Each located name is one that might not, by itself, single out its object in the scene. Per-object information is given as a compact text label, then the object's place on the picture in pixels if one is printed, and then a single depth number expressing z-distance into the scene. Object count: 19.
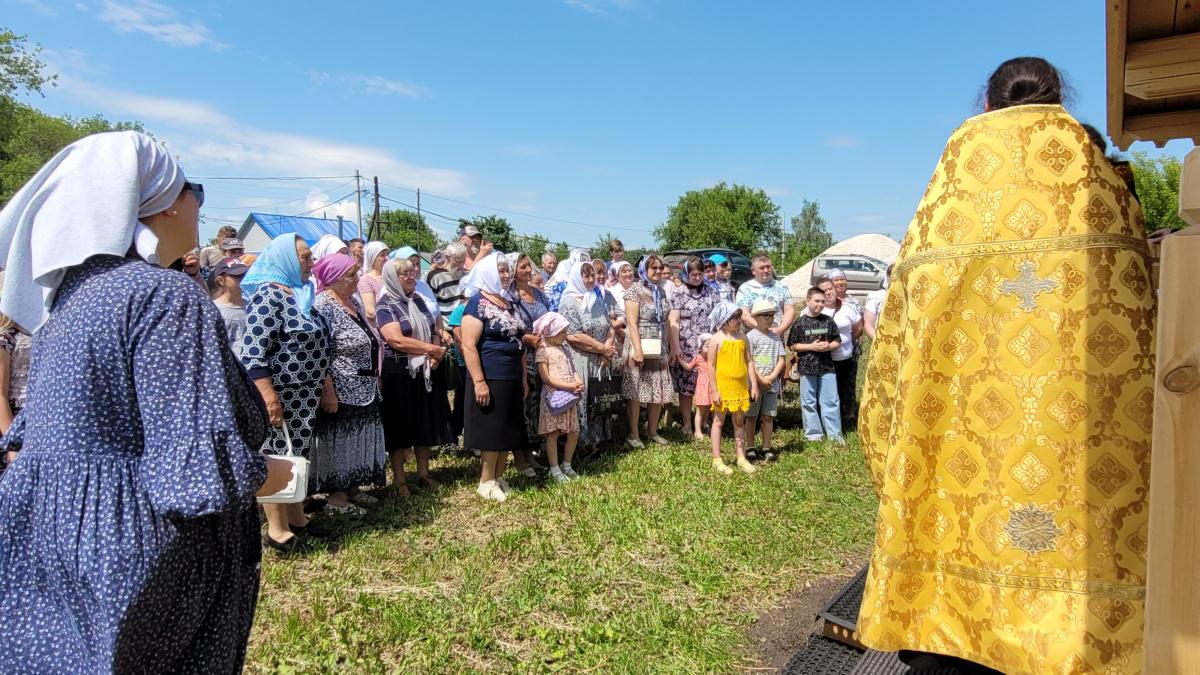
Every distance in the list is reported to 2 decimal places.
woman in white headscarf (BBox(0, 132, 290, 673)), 1.49
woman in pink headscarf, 4.79
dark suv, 20.53
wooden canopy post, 1.04
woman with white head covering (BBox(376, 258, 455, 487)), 5.43
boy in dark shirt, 7.47
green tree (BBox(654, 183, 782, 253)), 67.81
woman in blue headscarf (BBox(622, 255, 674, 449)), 7.16
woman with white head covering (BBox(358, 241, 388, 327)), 5.90
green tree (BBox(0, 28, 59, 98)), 38.97
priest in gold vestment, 1.90
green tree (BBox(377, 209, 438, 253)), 69.25
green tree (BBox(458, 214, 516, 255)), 41.58
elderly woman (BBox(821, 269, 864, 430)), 7.67
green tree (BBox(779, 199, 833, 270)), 84.12
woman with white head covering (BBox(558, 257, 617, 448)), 6.61
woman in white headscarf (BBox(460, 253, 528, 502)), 5.30
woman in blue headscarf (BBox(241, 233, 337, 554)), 4.14
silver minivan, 25.73
